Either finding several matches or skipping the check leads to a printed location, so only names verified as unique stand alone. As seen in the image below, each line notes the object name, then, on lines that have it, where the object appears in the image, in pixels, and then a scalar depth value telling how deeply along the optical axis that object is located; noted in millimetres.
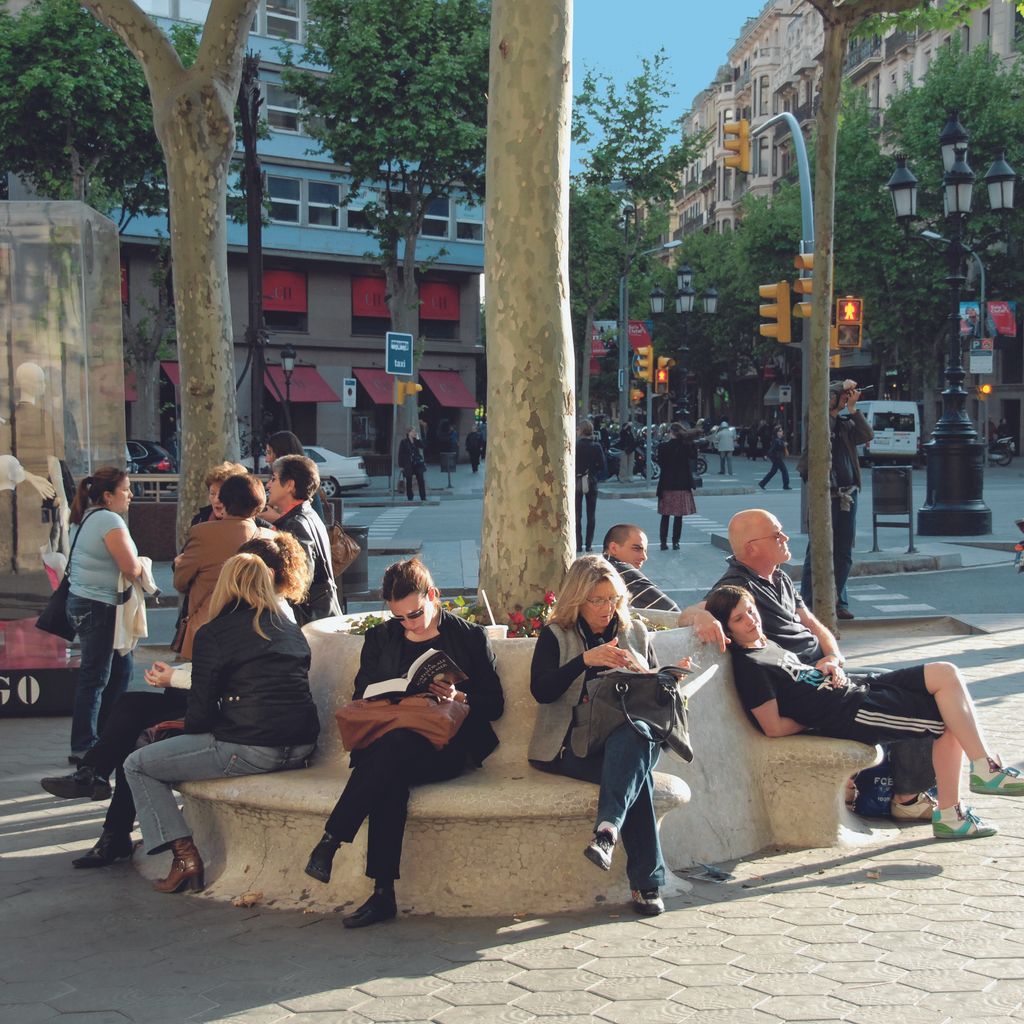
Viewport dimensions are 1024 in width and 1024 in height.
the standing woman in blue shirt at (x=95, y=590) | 7516
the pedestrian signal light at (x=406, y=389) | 36688
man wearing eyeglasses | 6156
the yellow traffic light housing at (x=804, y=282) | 19450
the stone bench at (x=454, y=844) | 5078
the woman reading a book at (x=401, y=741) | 4984
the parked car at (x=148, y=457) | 32562
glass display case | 11062
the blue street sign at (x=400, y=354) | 28039
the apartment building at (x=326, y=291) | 45656
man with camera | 12031
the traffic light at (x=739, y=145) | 22312
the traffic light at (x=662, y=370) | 43375
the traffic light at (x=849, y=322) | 19000
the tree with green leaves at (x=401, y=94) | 36000
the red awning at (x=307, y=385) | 47219
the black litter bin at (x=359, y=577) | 15312
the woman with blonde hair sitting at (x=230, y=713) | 5488
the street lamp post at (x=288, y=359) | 38156
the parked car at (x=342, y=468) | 36469
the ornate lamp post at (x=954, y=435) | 20219
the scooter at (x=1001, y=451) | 48344
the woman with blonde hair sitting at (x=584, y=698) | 5020
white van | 46719
